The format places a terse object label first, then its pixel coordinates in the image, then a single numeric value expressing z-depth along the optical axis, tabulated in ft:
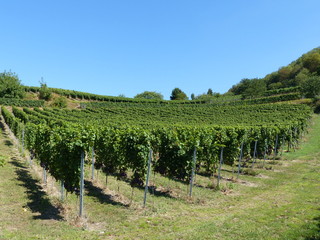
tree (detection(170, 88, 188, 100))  431.84
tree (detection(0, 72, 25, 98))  214.87
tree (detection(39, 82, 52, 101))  249.14
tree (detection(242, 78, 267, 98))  271.49
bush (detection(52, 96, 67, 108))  229.25
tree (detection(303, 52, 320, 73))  325.15
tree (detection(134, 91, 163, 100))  521.65
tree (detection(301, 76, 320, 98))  204.03
